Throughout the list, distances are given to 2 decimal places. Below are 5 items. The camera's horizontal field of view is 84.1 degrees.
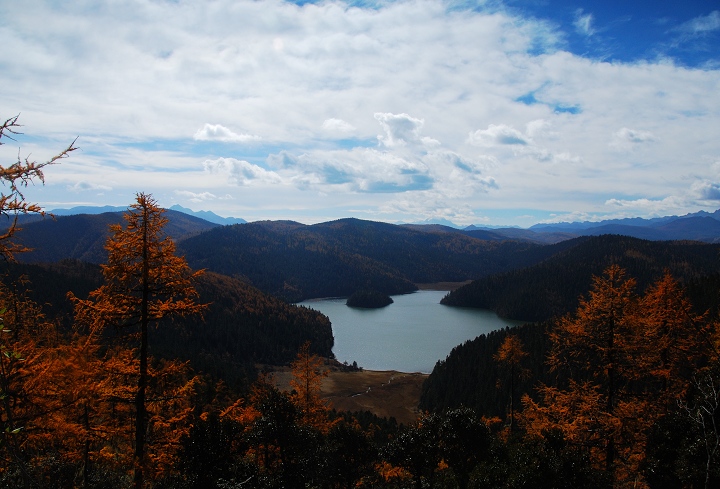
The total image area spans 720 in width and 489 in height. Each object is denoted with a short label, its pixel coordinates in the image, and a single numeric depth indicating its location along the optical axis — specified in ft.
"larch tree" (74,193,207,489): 36.50
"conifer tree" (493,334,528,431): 101.55
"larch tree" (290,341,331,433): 78.74
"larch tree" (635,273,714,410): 52.13
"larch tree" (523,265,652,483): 48.14
